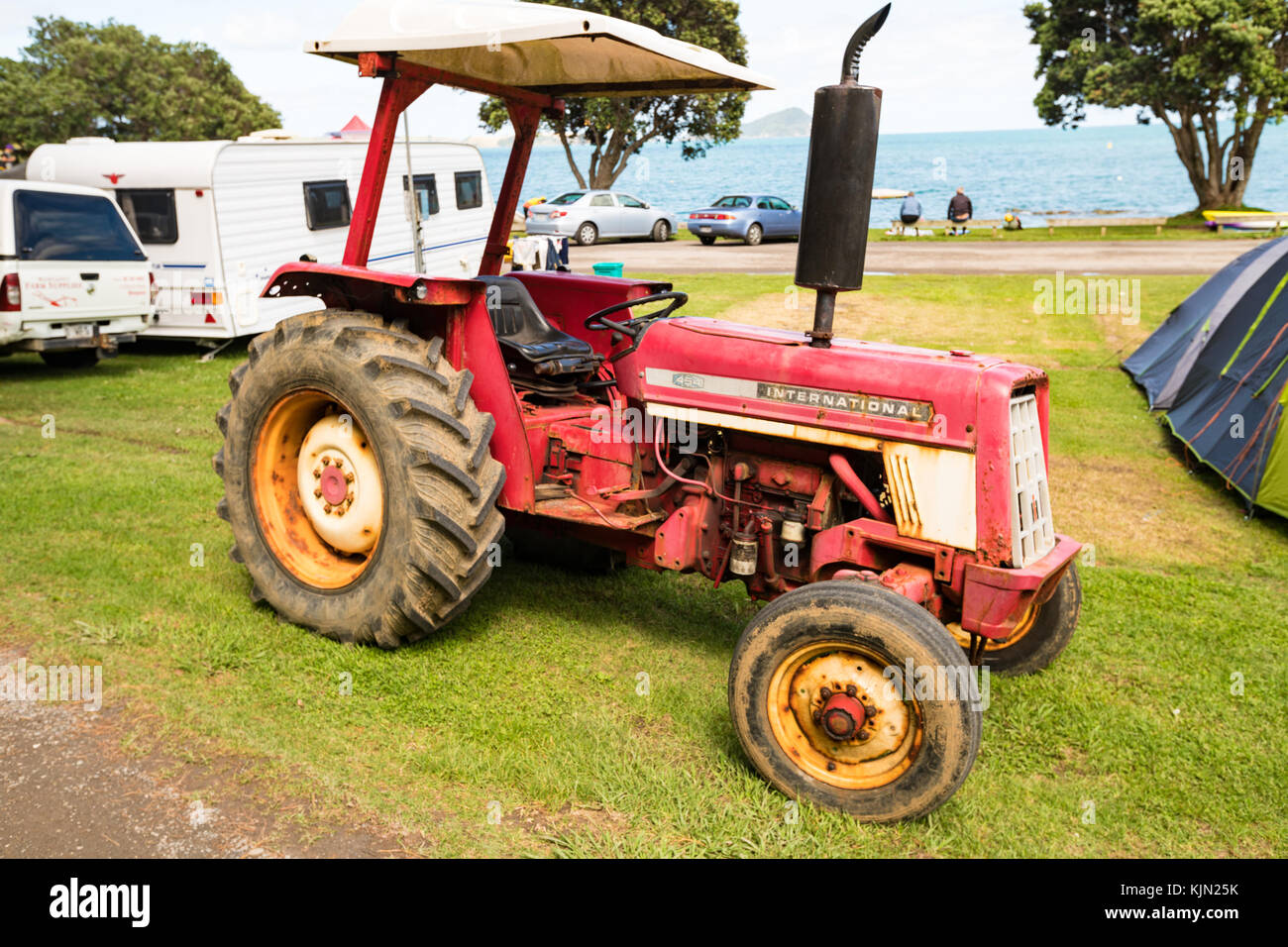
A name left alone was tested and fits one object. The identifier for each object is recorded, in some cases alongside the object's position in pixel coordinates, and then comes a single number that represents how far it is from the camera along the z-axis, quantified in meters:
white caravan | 11.43
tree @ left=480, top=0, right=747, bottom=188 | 29.58
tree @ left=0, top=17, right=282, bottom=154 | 37.16
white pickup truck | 9.71
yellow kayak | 24.98
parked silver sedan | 24.75
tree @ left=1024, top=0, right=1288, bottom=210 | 25.52
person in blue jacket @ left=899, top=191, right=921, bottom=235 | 27.36
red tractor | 3.26
